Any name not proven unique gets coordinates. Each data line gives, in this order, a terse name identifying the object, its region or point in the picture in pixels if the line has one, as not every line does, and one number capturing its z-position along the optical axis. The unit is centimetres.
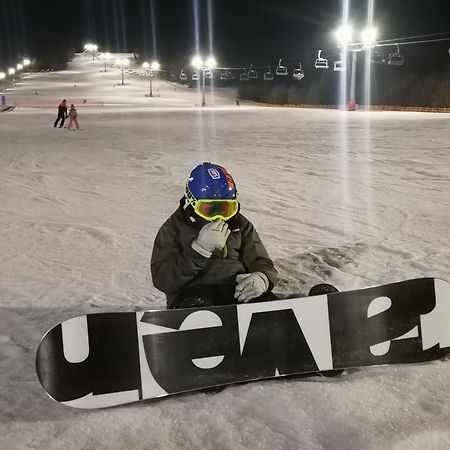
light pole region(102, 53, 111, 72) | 13038
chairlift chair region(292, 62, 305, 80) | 3671
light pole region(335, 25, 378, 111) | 3134
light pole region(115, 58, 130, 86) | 11256
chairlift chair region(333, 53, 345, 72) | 3405
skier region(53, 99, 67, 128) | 2178
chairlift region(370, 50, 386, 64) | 3002
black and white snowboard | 270
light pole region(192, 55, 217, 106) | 4962
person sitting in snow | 303
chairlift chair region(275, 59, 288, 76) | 3638
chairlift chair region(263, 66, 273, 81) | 4476
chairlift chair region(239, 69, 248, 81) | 4441
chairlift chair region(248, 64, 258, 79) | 4264
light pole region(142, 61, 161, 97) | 5912
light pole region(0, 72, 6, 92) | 7844
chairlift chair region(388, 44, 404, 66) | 2995
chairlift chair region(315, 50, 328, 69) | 3266
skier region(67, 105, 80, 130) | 2087
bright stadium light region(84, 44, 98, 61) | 15901
